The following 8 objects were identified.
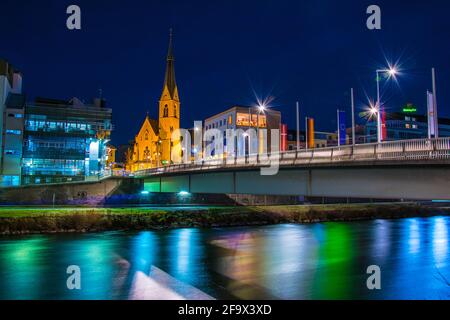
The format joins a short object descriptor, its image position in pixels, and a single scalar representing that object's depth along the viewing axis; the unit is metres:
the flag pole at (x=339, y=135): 40.20
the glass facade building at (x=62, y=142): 93.69
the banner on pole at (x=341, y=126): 41.53
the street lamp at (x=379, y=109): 33.22
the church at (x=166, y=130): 158.75
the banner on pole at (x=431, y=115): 28.78
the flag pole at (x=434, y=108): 27.82
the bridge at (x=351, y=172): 23.78
